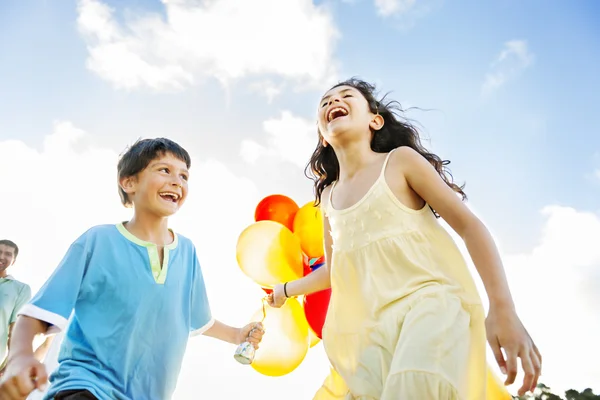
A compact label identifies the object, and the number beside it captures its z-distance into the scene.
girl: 1.43
